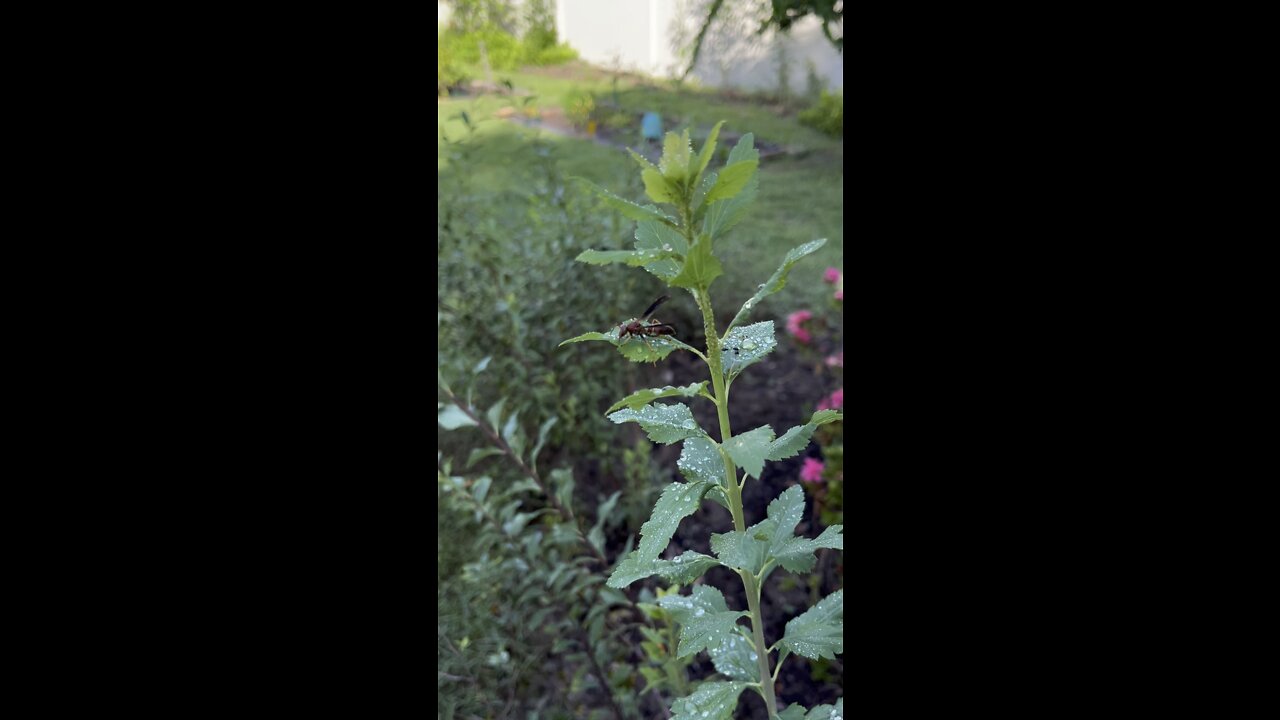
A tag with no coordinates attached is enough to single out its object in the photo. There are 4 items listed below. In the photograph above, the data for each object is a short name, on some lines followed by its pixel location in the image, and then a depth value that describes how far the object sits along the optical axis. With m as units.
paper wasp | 0.64
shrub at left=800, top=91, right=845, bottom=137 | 6.35
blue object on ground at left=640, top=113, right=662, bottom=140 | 4.81
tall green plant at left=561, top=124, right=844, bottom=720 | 0.57
